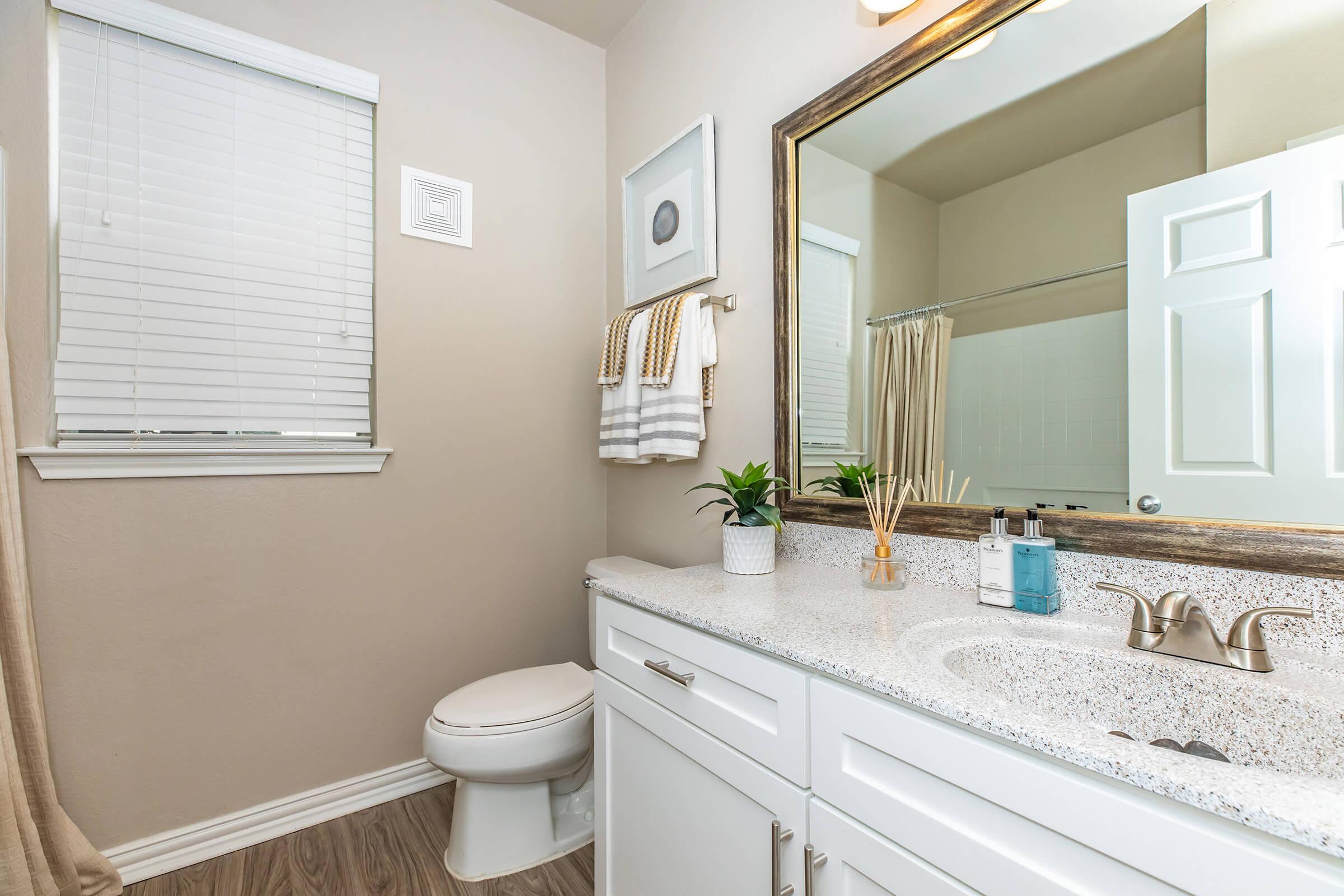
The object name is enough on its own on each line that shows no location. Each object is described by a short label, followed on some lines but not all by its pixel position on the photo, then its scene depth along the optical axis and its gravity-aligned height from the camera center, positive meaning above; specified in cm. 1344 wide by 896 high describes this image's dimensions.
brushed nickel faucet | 77 -23
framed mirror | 85 +27
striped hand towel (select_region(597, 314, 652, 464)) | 189 +14
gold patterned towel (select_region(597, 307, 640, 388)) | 196 +32
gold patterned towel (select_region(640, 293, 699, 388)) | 177 +31
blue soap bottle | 100 -20
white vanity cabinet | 53 -40
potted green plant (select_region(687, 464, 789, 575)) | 139 -17
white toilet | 147 -75
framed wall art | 180 +73
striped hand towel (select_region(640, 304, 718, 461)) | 174 +15
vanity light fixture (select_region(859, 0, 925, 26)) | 129 +93
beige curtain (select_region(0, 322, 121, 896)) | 131 -70
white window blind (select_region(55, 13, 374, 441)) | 152 +54
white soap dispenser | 104 -19
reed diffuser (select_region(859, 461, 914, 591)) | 121 -21
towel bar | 174 +42
